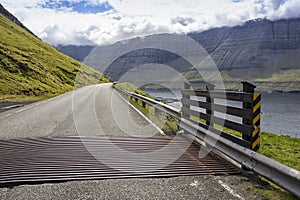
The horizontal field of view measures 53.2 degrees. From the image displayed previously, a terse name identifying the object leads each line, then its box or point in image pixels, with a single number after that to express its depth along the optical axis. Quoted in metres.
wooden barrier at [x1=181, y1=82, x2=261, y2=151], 5.50
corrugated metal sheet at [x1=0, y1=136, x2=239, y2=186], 4.91
